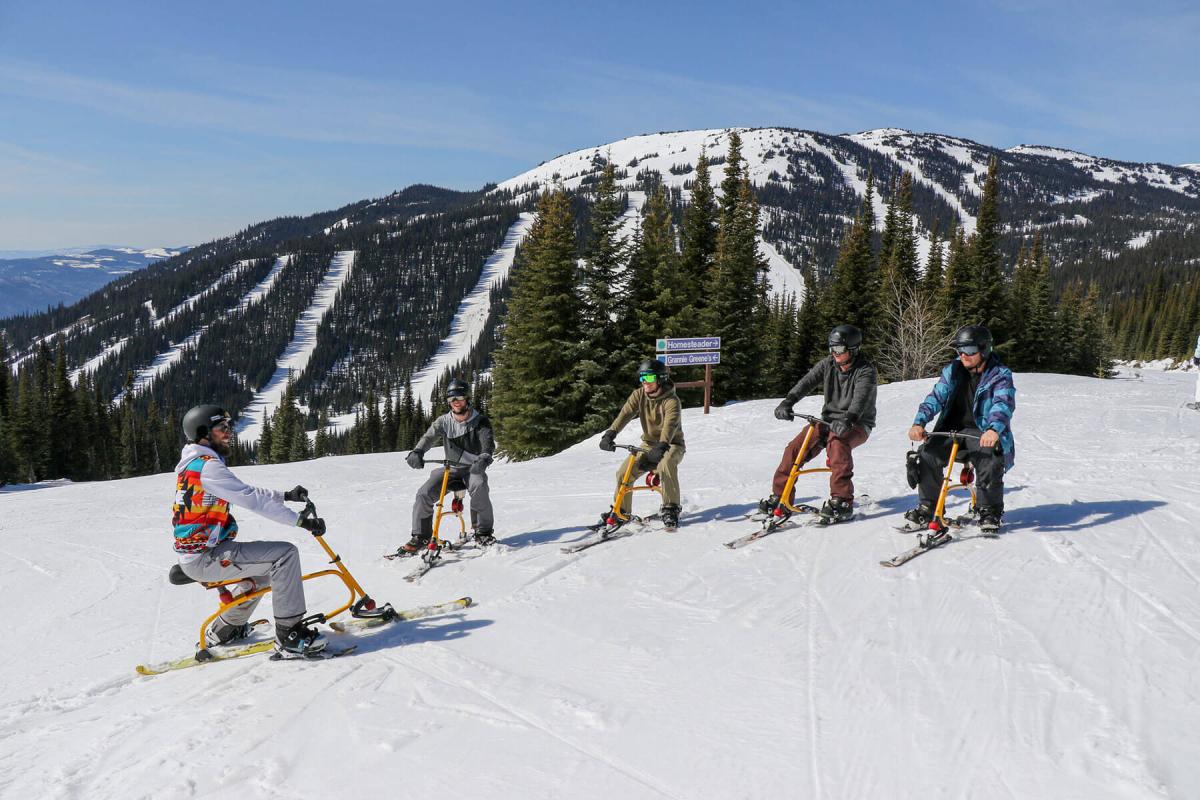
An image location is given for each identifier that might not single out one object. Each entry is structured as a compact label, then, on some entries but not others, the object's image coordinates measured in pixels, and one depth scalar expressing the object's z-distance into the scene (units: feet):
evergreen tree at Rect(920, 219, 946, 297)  157.38
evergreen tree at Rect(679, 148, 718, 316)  118.93
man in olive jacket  25.98
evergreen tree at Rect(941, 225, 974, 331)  144.66
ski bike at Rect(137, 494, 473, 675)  17.53
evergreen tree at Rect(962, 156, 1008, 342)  144.46
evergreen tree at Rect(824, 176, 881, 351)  142.41
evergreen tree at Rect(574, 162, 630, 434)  90.48
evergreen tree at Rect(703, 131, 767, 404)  105.26
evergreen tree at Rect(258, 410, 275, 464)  325.09
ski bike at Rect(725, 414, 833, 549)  25.45
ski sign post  61.93
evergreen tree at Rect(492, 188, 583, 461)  86.74
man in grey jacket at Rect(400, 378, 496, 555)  26.43
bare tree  114.52
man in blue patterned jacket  21.21
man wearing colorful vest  16.52
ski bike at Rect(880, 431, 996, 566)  21.88
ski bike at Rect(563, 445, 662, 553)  26.50
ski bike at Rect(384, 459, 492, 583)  25.20
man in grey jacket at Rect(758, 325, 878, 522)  24.00
